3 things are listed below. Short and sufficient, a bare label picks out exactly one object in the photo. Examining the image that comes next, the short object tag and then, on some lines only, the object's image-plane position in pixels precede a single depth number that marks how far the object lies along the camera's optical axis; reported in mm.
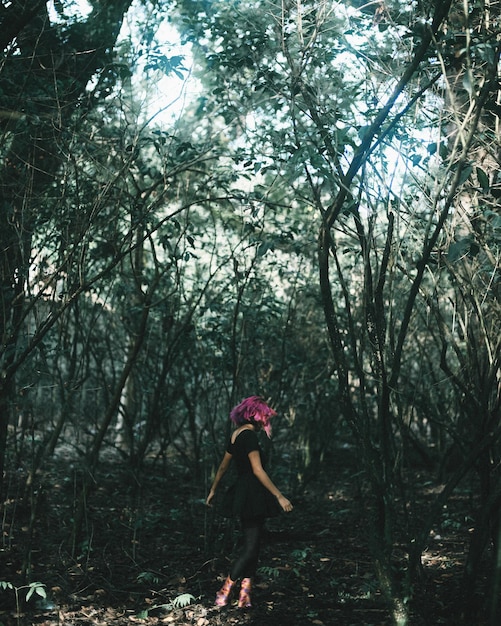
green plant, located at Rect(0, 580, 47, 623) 3607
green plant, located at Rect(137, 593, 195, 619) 4445
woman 4613
